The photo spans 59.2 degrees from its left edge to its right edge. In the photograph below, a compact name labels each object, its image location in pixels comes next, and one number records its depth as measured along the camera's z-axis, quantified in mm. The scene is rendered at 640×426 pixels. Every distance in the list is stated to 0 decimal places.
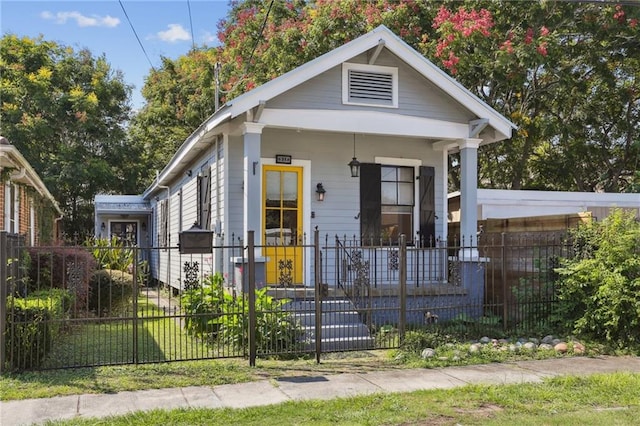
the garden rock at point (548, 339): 8709
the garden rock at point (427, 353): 7746
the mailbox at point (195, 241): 7672
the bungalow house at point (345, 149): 9602
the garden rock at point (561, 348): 8177
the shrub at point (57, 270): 9820
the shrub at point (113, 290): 11281
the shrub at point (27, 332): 6508
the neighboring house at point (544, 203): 13422
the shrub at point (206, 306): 8047
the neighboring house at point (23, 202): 10500
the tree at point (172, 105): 23031
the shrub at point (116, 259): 13974
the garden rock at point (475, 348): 7953
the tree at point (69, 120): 25184
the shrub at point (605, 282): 8156
